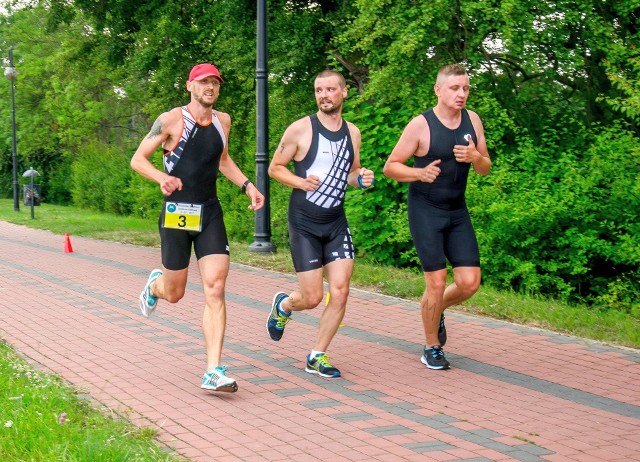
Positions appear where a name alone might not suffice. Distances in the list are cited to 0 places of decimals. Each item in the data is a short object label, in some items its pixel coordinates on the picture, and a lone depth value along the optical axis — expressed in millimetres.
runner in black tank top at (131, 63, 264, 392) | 7270
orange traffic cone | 17766
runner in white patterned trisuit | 7723
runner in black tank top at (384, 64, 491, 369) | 7836
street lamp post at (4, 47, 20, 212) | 37781
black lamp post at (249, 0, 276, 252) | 16078
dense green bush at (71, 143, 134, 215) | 36625
